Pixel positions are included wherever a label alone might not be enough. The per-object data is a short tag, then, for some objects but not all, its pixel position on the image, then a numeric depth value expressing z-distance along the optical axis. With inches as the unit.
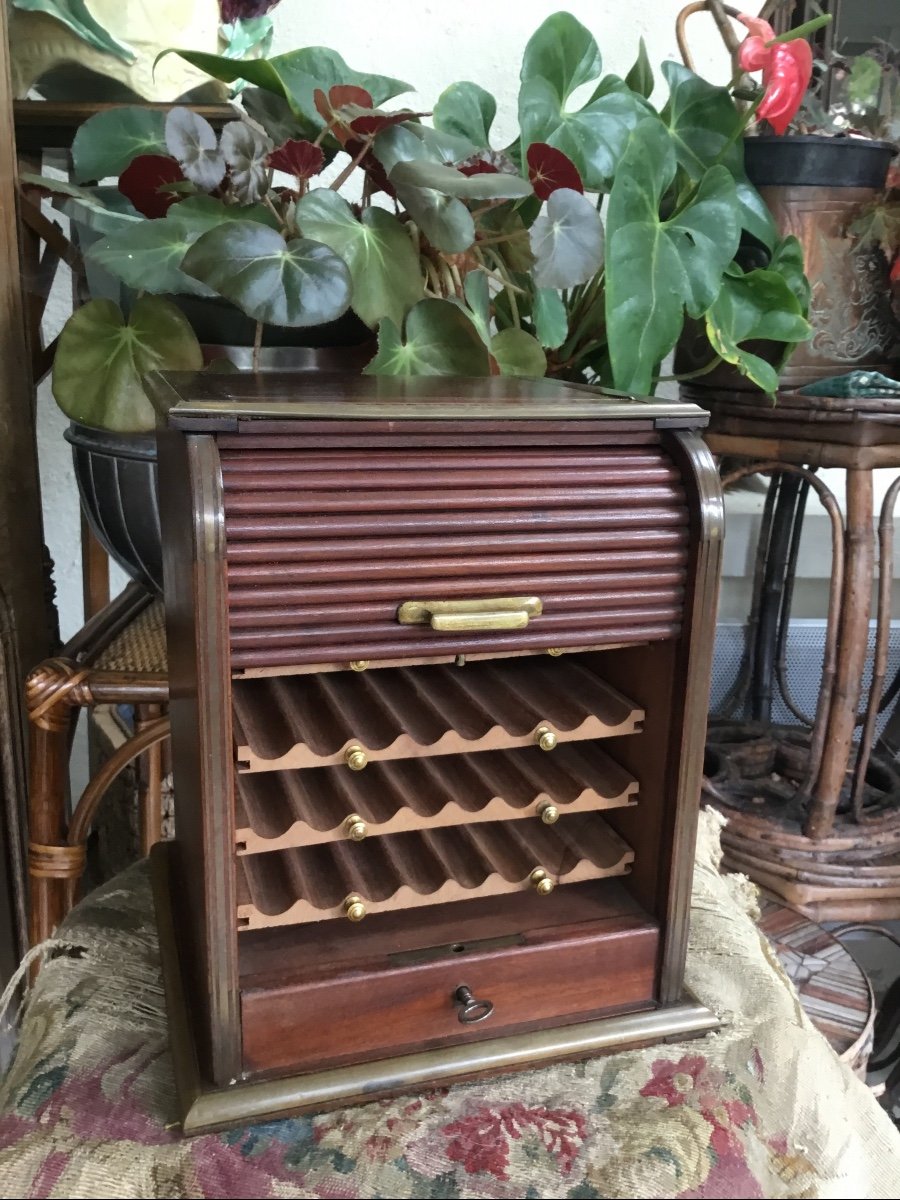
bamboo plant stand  44.1
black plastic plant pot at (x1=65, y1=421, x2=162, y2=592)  36.4
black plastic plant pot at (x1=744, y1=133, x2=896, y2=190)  43.9
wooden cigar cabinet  21.9
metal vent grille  72.6
